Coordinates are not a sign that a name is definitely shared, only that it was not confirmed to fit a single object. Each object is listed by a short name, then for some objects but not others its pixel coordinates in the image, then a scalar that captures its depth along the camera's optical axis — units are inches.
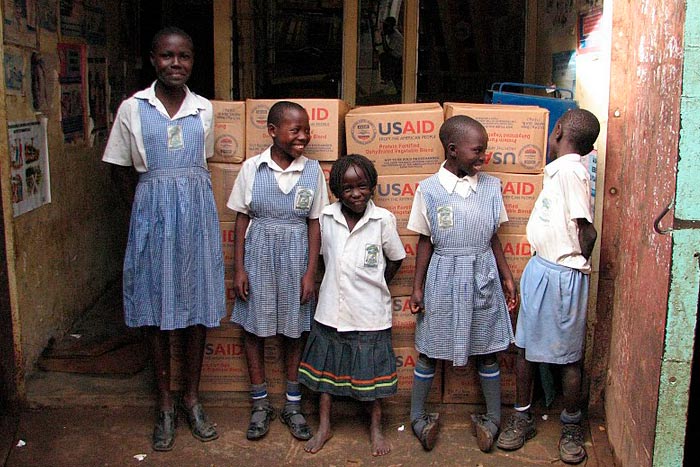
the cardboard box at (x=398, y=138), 150.6
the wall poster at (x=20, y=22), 155.1
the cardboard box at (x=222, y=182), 154.6
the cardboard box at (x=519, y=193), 150.3
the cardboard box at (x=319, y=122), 151.7
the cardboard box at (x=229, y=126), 153.9
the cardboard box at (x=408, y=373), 157.8
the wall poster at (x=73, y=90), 189.8
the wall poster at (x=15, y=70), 154.7
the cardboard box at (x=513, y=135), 148.3
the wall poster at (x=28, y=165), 157.1
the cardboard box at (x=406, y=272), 153.9
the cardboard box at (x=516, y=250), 152.4
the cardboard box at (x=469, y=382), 157.9
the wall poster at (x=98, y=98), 210.7
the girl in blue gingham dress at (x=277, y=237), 145.4
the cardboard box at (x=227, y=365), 160.6
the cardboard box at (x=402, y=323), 155.3
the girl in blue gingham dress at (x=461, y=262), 141.8
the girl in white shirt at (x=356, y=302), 143.5
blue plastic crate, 162.9
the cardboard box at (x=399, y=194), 152.2
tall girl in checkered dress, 140.1
